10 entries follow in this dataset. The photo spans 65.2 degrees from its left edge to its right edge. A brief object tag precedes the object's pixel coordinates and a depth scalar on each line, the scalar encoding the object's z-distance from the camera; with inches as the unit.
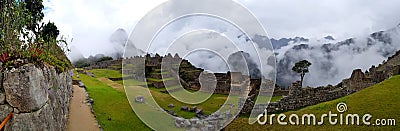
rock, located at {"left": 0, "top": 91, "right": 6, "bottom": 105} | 272.7
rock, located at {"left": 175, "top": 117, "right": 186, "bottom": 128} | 667.5
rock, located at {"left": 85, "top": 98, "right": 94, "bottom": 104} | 767.5
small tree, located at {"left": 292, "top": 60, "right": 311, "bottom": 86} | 1971.0
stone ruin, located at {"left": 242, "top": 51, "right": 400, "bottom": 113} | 733.9
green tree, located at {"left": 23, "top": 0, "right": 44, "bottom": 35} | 1090.7
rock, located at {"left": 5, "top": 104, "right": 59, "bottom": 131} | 277.0
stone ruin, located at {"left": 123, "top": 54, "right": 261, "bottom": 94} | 1318.9
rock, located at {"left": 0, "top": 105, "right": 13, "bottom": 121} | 270.5
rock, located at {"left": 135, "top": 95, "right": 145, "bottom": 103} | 869.2
